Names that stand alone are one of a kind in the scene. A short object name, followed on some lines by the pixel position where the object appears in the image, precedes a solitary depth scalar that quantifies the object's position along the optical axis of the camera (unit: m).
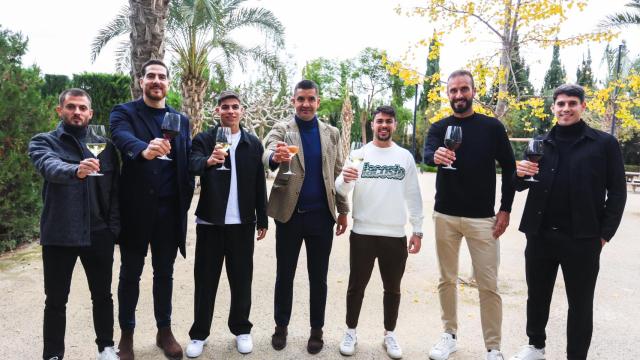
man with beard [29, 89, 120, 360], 2.91
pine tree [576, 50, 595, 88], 36.37
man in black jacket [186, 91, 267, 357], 3.45
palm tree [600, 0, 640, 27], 12.88
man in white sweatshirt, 3.63
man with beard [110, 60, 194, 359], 3.26
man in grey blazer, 3.62
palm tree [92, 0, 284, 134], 12.48
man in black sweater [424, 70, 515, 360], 3.52
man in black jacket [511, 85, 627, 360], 3.20
